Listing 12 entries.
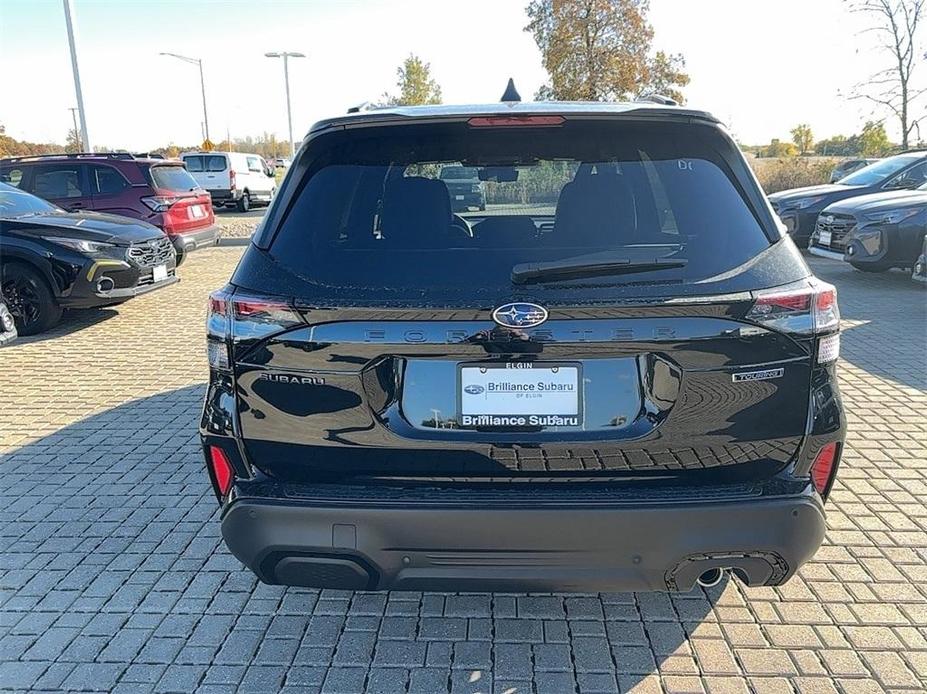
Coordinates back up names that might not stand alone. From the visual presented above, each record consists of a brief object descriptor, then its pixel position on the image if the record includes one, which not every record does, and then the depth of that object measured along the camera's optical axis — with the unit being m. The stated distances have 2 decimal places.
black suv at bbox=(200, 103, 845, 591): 2.07
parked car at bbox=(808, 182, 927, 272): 9.95
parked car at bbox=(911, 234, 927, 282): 9.26
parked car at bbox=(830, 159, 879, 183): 19.44
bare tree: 21.56
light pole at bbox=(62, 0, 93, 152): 17.27
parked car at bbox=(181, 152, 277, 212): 24.08
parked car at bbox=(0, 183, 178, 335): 7.91
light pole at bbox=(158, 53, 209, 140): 39.17
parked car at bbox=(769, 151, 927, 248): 12.05
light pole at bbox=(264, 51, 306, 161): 36.97
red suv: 11.04
